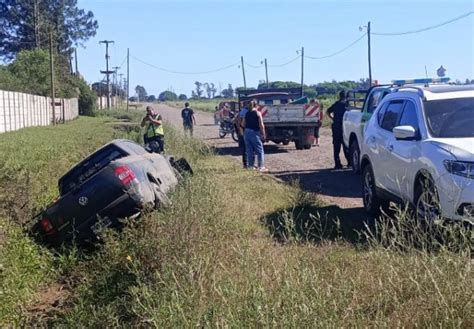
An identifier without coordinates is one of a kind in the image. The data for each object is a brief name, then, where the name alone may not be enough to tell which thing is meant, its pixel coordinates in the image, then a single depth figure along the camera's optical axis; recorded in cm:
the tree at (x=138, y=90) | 19019
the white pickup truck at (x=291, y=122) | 2009
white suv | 641
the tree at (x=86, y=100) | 7269
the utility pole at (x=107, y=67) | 9169
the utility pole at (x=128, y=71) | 9894
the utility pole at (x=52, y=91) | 4791
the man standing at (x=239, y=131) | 1599
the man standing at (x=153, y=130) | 1573
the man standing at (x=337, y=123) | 1530
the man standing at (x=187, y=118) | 2544
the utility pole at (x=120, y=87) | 14310
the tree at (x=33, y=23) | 7200
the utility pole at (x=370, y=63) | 4441
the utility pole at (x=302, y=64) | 7175
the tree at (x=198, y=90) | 18275
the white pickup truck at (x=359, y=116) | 1309
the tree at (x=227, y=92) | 15494
